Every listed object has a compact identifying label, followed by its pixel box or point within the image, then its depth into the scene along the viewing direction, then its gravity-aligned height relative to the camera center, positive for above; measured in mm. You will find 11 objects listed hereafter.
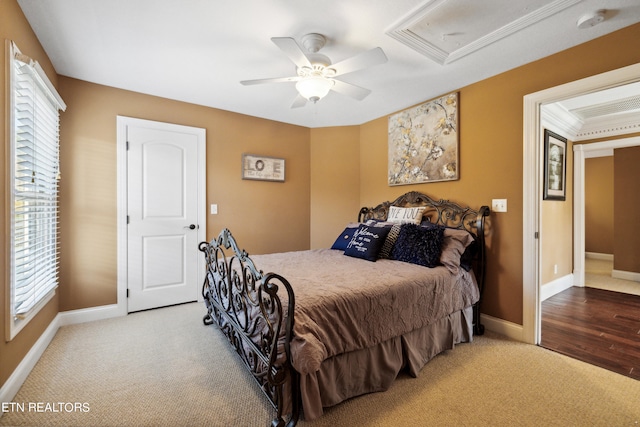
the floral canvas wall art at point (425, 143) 3094 +822
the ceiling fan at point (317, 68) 1954 +1058
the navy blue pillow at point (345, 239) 3307 -330
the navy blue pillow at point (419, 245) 2500 -320
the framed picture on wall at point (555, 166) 3623 +597
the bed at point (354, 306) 1489 -638
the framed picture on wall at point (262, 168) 3969 +639
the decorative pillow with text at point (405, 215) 3240 -49
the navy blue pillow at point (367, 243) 2779 -323
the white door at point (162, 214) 3244 -27
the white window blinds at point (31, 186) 1839 +199
